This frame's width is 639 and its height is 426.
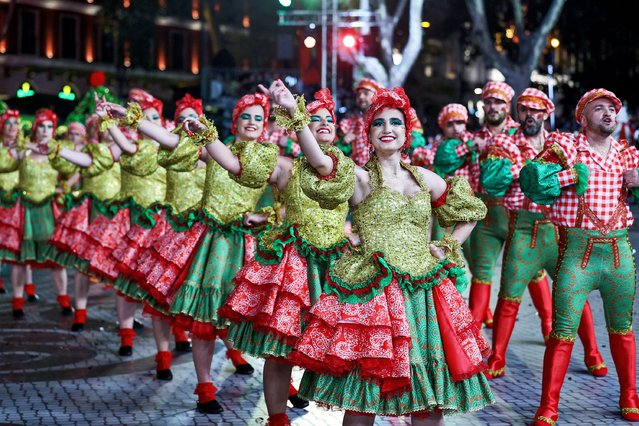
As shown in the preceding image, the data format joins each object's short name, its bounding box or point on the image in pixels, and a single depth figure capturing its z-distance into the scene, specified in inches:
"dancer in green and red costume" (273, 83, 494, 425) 195.6
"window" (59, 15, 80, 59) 1838.1
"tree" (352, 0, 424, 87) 1055.0
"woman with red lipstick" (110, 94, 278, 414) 278.2
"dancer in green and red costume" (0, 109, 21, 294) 445.1
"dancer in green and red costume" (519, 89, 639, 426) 262.5
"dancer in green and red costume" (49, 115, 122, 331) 390.9
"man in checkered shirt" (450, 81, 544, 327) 337.7
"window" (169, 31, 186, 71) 2025.1
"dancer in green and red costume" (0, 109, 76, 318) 426.3
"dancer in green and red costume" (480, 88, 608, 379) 313.3
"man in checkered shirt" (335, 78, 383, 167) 411.0
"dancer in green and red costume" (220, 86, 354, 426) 238.8
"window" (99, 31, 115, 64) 1897.1
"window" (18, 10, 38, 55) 1763.0
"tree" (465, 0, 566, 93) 937.5
